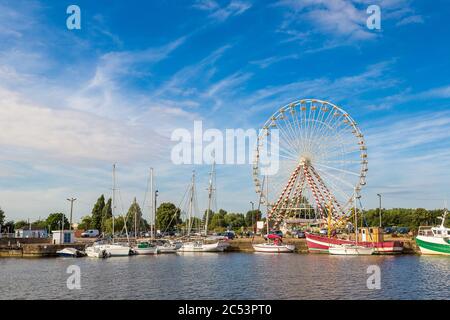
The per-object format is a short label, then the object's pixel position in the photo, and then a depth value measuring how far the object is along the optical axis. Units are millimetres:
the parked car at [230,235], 112494
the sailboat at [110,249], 82750
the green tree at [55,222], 158612
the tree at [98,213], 149750
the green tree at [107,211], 141200
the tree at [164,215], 156500
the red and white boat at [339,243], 79312
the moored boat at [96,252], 82125
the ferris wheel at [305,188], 89750
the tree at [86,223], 164100
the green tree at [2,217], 140750
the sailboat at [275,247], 88312
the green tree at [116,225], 143775
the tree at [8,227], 150550
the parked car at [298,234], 104062
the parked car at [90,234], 131500
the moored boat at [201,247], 93750
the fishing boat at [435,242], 75938
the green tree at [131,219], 150438
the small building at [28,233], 115238
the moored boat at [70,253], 83438
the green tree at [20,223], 180788
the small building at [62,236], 94562
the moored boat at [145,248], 89312
